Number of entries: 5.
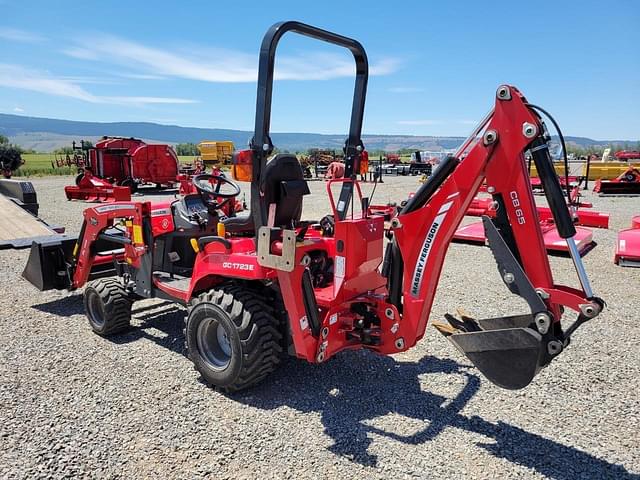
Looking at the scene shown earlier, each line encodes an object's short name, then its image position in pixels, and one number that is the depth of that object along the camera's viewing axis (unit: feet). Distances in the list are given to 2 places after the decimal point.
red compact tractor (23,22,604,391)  10.12
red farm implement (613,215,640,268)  27.17
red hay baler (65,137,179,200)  66.39
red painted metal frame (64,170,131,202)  65.21
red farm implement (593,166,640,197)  65.77
